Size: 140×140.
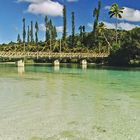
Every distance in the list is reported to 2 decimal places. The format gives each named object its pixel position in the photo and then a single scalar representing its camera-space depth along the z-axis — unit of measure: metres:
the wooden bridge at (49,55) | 33.64
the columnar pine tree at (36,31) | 57.69
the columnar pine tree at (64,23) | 48.33
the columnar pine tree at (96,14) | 46.38
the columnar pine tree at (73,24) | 49.65
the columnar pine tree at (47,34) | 53.32
